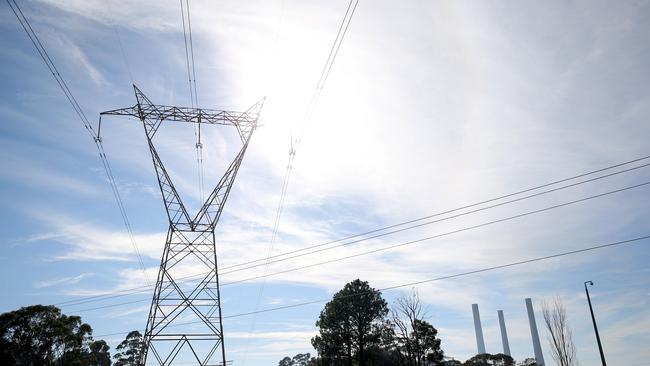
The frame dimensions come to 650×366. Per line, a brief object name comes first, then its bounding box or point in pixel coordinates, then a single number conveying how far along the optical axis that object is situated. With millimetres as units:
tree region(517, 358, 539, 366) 94044
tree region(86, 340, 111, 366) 75062
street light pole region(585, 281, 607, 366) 22198
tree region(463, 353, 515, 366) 91625
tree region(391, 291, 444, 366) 46000
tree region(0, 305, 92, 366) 46688
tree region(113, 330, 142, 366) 79562
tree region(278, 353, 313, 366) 123212
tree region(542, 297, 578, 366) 28906
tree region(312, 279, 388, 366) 53688
